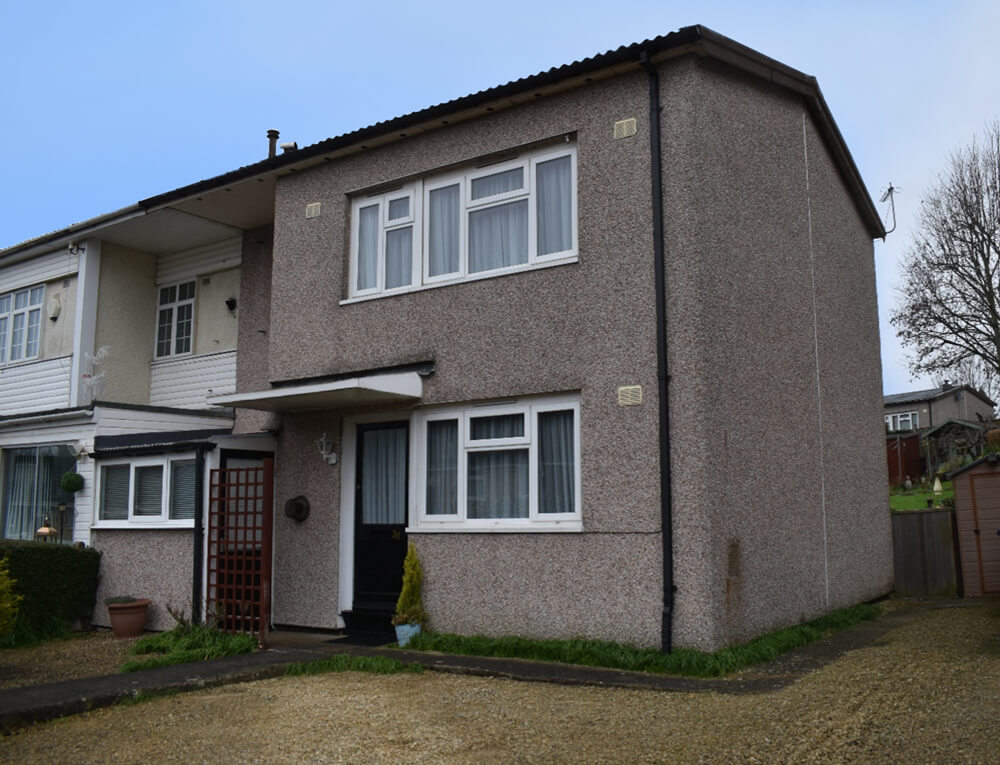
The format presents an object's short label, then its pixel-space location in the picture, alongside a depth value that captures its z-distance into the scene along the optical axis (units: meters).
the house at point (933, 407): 43.72
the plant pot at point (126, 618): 11.18
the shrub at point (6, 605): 9.16
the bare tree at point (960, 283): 29.17
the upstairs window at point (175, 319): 15.05
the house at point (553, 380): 8.62
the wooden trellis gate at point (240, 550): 10.09
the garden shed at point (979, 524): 13.97
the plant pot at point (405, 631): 9.52
